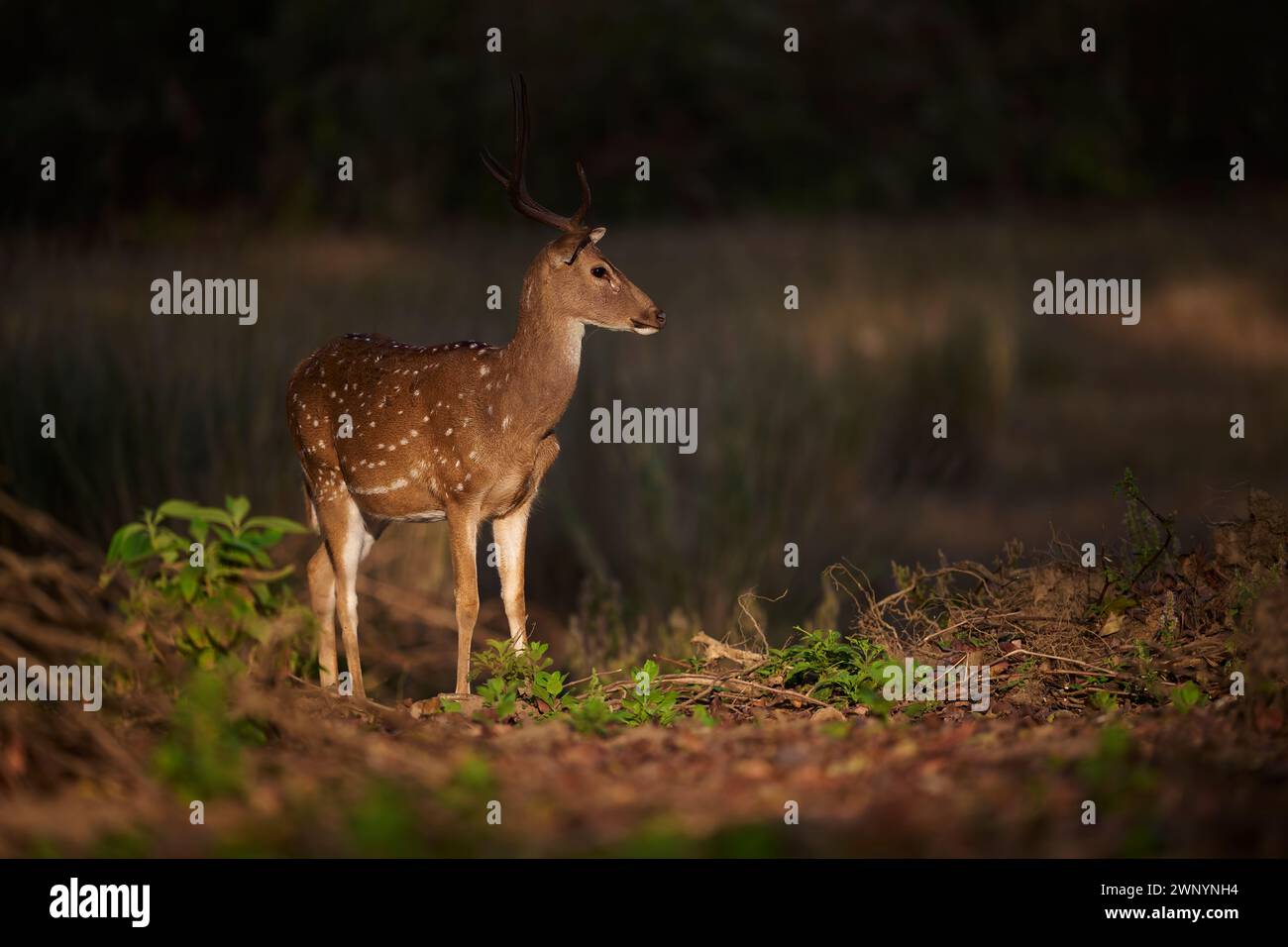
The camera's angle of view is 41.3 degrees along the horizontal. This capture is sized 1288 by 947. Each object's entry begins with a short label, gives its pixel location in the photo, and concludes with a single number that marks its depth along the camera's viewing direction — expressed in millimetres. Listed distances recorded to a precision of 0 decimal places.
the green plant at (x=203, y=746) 4504
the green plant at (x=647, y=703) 6180
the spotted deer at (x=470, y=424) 7312
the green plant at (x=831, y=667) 6324
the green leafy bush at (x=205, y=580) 7023
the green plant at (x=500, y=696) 6230
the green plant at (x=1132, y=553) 6574
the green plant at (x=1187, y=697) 5816
